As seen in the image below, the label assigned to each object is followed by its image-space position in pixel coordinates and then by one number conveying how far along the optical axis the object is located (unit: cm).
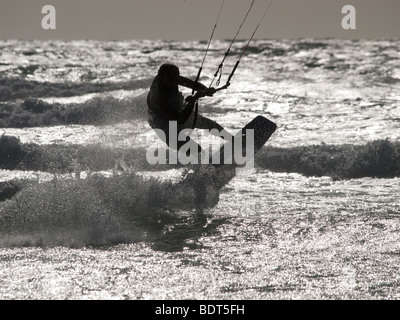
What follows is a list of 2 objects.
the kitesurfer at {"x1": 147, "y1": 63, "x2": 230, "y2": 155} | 1534
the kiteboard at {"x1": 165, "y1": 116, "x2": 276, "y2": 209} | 1820
